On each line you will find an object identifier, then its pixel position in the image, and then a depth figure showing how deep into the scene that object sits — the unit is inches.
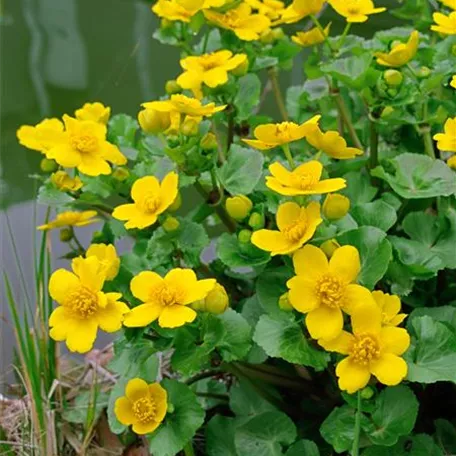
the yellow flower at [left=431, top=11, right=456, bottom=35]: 55.7
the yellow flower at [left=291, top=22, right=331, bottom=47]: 58.3
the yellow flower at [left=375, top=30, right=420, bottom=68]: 54.8
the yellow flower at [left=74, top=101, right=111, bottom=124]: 56.8
